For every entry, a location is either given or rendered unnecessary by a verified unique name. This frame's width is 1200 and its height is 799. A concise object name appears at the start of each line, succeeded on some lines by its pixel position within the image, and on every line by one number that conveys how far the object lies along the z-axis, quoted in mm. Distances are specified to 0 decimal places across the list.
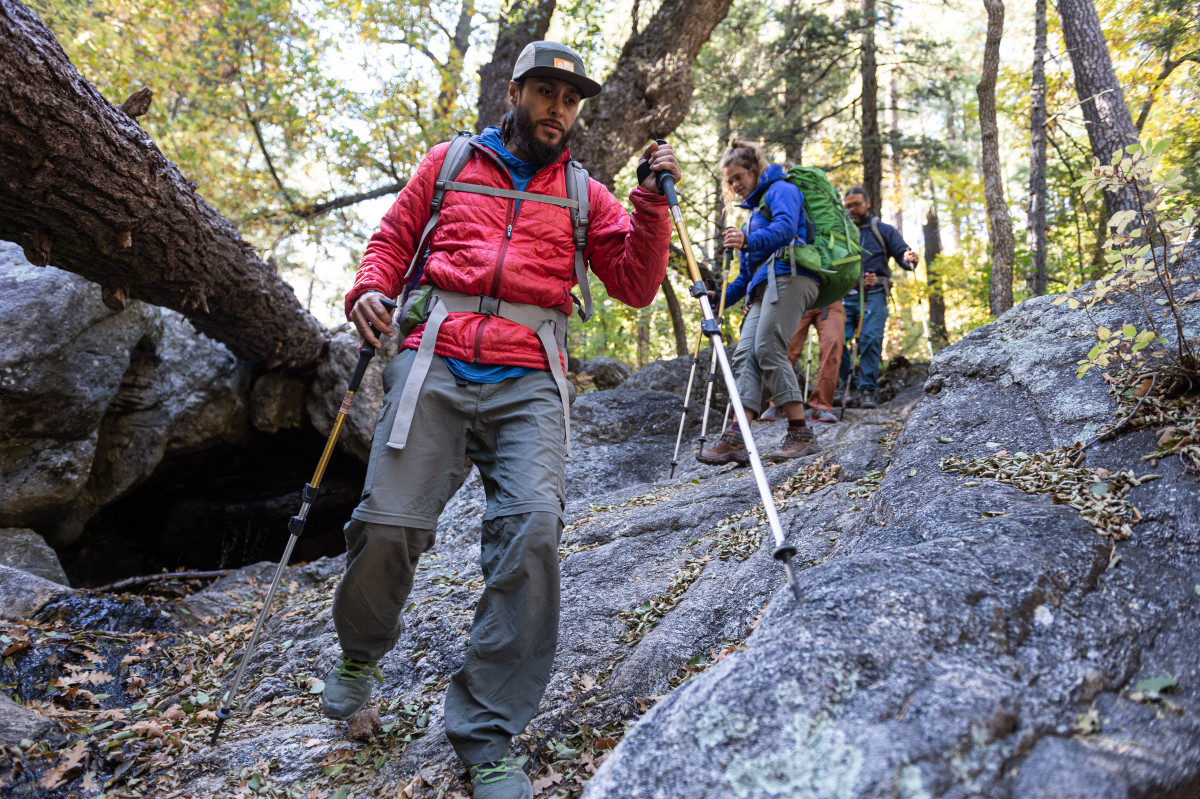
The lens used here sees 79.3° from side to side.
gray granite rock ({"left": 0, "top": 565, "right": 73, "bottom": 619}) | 5176
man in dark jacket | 9773
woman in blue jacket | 6141
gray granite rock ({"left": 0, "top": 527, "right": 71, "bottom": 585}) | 6633
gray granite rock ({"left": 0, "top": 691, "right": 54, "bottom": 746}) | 3381
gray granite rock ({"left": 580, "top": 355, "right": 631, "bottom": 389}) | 13577
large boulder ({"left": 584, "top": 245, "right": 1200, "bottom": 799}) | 1663
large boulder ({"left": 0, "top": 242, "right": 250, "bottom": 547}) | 6867
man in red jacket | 2840
